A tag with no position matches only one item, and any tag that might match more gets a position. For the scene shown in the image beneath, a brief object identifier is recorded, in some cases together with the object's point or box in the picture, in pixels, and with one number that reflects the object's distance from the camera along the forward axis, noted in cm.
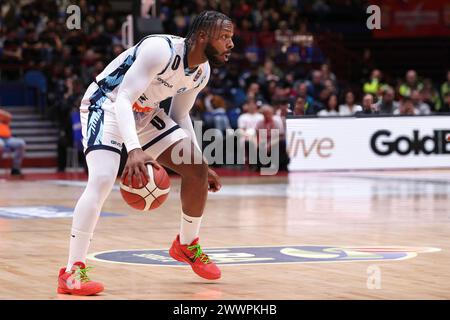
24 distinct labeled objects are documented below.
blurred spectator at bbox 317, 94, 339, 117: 1920
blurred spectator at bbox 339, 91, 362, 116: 1931
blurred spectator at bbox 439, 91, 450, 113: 2013
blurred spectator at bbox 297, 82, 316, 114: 1931
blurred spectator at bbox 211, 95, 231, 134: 1988
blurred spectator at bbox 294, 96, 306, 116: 1895
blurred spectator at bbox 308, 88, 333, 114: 1948
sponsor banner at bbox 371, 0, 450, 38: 2680
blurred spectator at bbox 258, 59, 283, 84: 2189
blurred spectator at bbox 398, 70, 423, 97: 2196
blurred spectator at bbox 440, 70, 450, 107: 2198
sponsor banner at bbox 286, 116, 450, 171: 1866
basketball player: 655
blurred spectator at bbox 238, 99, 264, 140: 1934
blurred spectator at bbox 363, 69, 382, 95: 2191
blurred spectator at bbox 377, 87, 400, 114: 1952
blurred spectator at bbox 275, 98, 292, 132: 1914
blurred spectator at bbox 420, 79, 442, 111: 2089
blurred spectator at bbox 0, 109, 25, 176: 1894
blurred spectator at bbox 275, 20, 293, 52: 2411
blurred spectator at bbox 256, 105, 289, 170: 1869
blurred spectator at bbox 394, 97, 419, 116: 1927
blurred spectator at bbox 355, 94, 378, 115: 1927
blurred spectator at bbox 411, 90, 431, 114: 2022
